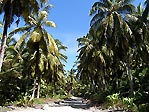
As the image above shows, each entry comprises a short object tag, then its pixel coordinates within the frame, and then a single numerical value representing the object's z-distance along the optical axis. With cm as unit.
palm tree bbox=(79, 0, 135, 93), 1197
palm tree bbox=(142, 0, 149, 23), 931
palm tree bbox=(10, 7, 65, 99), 1163
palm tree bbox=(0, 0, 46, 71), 813
